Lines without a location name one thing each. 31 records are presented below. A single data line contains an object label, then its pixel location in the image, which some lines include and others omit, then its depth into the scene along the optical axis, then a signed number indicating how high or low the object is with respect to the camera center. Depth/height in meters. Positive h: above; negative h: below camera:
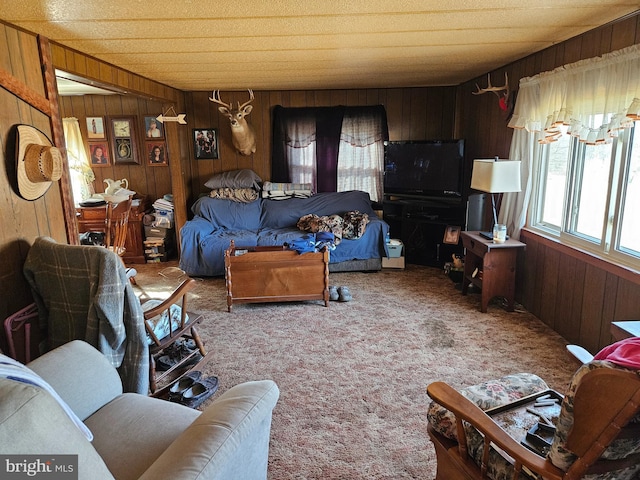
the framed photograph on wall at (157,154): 5.45 +0.15
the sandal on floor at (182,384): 2.26 -1.26
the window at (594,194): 2.46 -0.25
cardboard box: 4.78 -1.17
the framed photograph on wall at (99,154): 5.46 +0.16
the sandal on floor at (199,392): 2.25 -1.28
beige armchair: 0.78 -0.79
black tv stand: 4.80 -0.74
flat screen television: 4.68 -0.09
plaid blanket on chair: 1.89 -0.65
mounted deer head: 4.75 +0.42
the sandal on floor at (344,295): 3.81 -1.24
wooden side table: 3.39 -0.91
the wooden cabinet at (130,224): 5.01 -0.72
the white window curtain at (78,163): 5.32 +0.05
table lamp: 3.25 -0.14
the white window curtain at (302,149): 5.37 +0.17
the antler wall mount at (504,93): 3.71 +0.60
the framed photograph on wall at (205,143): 5.44 +0.28
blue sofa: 4.42 -0.77
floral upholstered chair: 0.96 -0.77
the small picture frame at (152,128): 5.38 +0.48
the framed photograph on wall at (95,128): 5.39 +0.49
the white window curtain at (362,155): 5.33 +0.08
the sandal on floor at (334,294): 3.84 -1.24
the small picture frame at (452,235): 4.52 -0.83
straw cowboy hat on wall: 2.18 +0.02
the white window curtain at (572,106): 2.32 +0.34
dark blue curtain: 5.30 +0.35
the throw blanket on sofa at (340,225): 4.53 -0.70
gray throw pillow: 5.20 -0.21
